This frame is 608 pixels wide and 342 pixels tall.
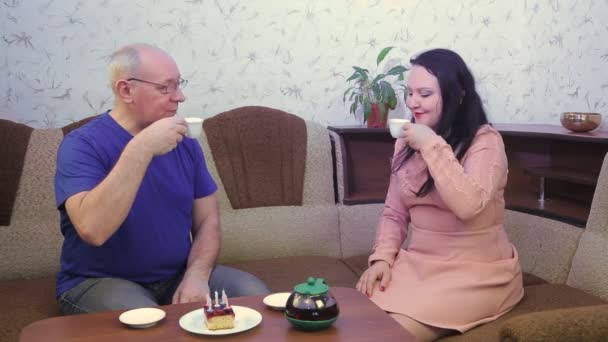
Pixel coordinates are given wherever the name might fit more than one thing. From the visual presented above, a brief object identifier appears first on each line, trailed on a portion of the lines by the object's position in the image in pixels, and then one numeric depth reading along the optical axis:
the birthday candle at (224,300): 1.31
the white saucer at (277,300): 1.39
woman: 1.71
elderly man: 1.55
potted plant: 2.78
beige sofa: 1.97
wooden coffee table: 1.25
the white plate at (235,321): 1.25
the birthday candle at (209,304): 1.29
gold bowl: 2.36
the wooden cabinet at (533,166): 2.38
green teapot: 1.25
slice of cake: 1.26
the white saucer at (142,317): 1.28
